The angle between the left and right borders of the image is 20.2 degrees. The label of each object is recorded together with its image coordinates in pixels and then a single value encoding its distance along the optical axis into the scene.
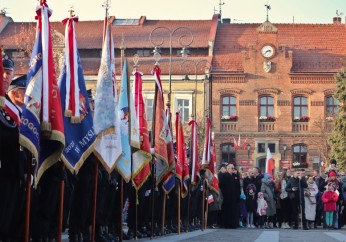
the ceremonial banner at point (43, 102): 9.77
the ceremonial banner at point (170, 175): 18.20
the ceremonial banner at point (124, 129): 14.07
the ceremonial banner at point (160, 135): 17.83
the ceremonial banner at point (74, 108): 11.30
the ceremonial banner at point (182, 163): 19.92
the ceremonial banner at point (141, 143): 15.61
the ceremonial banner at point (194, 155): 22.16
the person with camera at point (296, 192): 27.86
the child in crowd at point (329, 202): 27.58
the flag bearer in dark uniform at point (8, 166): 9.17
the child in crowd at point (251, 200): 28.92
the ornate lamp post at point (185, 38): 66.38
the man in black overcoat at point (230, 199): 26.38
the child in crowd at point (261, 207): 29.06
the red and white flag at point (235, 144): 64.25
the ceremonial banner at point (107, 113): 12.80
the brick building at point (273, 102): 64.31
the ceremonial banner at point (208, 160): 24.23
